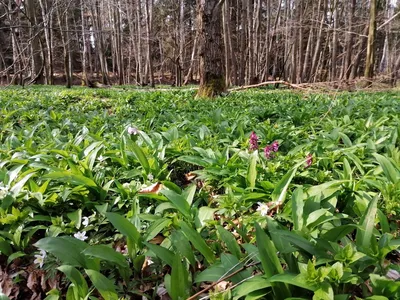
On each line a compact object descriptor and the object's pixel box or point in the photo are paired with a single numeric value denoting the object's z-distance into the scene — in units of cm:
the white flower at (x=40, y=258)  135
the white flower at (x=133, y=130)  273
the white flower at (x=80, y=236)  144
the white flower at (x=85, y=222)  160
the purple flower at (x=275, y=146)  214
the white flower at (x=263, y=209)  153
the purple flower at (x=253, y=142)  222
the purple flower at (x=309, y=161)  196
